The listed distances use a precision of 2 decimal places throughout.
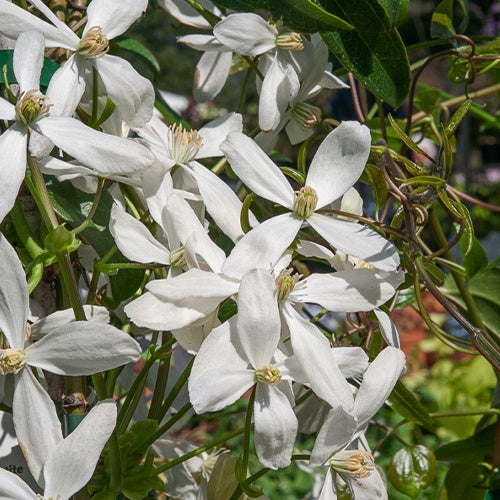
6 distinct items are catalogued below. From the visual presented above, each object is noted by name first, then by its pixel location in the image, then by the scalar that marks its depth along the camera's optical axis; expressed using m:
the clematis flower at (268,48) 0.46
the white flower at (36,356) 0.40
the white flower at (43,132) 0.40
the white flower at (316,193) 0.41
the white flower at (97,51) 0.42
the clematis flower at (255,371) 0.40
